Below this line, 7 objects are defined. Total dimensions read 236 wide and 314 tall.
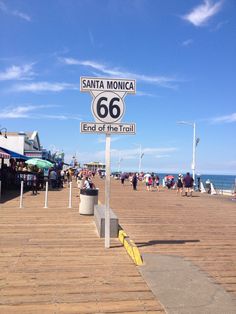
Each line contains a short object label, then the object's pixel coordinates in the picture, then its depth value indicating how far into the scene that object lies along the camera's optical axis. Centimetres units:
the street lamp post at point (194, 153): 3278
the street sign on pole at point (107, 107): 647
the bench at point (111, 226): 745
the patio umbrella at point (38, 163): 2313
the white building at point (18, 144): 3427
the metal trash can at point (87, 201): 1092
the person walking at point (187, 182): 2107
